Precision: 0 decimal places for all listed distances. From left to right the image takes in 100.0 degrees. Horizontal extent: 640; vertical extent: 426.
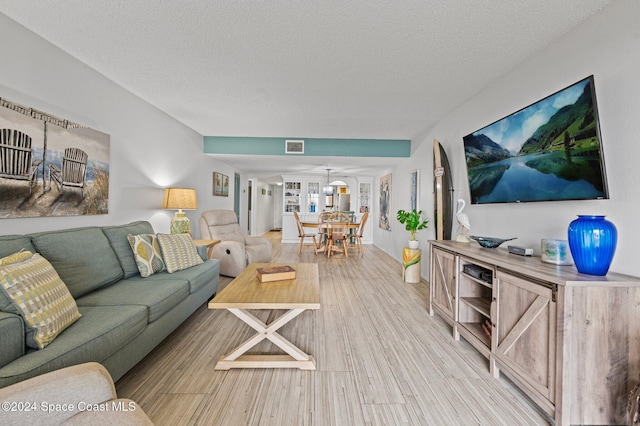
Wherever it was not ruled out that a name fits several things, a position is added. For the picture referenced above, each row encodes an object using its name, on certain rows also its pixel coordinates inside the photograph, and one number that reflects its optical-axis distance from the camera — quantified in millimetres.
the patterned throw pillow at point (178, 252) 2594
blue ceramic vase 1386
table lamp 3549
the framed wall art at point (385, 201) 6402
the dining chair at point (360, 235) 6439
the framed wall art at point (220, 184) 5535
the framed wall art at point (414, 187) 4491
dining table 5859
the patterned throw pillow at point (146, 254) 2426
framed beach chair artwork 1896
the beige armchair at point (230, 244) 3885
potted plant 3869
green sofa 1207
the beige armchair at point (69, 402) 754
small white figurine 2598
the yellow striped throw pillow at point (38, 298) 1282
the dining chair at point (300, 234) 6304
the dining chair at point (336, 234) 5910
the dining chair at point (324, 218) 6934
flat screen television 1602
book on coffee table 2196
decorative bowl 2168
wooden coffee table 1719
